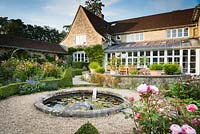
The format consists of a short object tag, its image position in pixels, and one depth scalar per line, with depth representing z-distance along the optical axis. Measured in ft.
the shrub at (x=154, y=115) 8.66
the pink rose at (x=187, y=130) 5.89
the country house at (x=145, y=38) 61.52
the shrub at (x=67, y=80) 40.60
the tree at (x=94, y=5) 131.95
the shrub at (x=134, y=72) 50.97
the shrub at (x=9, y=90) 27.72
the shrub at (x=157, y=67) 49.42
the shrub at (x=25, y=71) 37.99
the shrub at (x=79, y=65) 81.35
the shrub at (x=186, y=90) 21.48
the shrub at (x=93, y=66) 58.76
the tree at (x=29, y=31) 131.98
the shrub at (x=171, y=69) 48.01
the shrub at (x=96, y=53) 79.60
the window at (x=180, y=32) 74.74
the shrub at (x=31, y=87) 32.12
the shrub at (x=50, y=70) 43.49
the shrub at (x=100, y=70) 52.80
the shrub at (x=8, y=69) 38.73
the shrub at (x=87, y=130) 9.49
